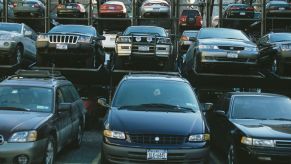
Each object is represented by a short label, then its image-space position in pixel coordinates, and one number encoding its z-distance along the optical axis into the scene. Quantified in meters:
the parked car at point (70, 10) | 30.84
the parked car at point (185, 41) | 22.69
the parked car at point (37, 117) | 8.00
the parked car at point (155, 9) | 30.08
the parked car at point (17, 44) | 16.03
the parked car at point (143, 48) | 15.95
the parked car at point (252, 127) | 8.55
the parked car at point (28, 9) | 30.55
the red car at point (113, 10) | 30.28
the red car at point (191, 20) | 31.67
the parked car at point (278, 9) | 30.96
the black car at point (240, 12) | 31.19
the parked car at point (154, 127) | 7.61
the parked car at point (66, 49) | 15.95
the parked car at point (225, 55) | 14.84
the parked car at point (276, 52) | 15.82
